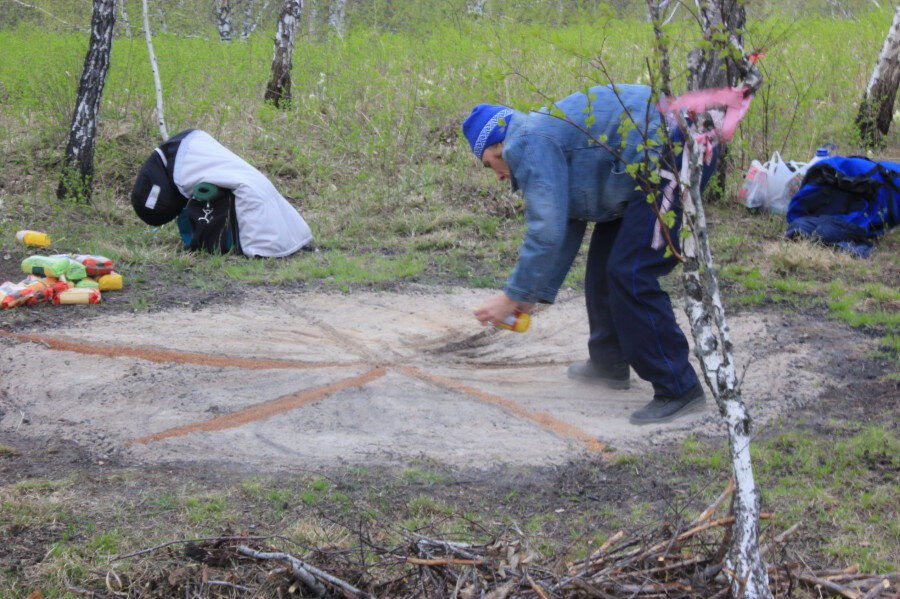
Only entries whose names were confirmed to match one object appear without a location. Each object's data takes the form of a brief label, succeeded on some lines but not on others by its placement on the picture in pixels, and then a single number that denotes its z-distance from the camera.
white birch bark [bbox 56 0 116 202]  8.24
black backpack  7.25
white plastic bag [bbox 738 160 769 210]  8.04
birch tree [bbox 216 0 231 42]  17.40
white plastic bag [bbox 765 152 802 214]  7.94
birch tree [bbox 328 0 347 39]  18.52
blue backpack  7.12
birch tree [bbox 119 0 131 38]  10.21
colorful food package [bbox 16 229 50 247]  7.20
